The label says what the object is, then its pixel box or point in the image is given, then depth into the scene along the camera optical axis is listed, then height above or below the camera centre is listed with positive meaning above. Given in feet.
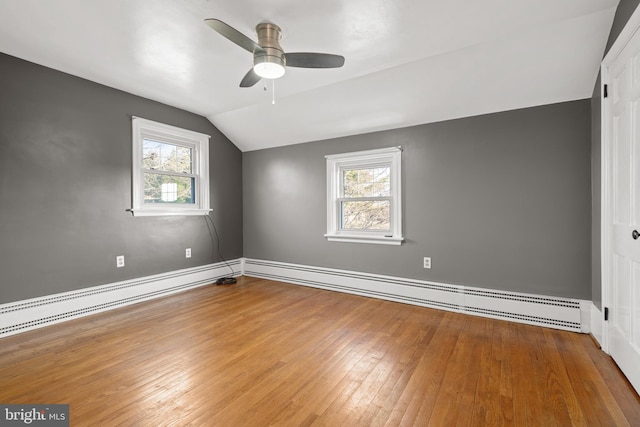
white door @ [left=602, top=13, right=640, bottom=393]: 6.01 +0.04
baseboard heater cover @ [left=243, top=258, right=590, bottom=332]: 9.36 -3.25
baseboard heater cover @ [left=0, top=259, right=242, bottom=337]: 9.09 -3.15
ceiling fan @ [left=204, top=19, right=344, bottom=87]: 6.78 +3.62
